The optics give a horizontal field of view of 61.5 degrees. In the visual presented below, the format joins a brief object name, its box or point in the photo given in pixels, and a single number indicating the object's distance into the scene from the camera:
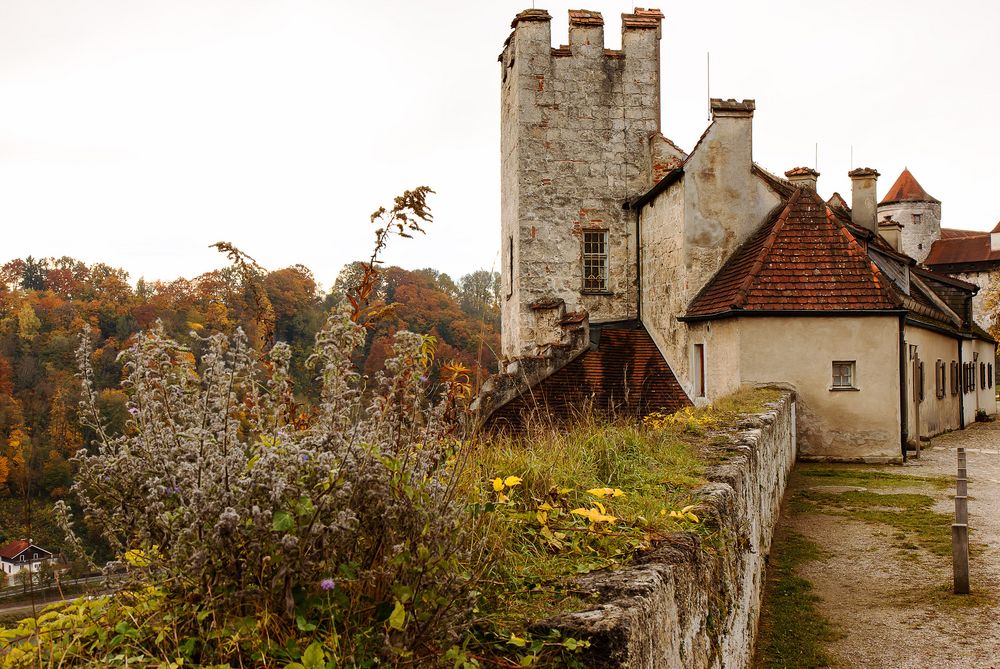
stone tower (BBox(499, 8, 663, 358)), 22.53
